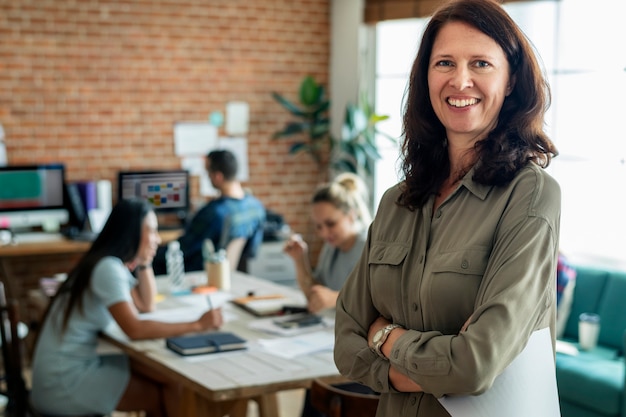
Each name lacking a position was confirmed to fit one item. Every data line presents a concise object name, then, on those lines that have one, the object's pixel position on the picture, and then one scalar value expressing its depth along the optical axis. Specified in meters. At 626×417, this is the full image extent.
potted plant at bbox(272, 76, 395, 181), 6.62
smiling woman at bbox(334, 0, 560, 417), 1.43
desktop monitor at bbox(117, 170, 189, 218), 6.14
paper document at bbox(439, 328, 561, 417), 1.46
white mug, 4.45
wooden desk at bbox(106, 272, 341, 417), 2.63
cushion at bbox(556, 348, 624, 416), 4.00
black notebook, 2.95
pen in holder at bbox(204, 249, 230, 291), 4.07
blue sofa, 4.02
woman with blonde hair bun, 3.70
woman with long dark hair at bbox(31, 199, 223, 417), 3.16
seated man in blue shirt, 4.93
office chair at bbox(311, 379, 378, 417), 2.25
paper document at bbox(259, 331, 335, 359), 2.96
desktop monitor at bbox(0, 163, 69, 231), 5.70
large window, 5.32
